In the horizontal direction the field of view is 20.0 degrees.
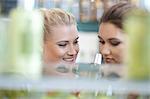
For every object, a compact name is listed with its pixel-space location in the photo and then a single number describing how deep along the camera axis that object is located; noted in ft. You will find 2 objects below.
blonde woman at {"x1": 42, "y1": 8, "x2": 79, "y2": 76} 4.33
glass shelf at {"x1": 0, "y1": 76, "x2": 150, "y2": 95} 3.18
